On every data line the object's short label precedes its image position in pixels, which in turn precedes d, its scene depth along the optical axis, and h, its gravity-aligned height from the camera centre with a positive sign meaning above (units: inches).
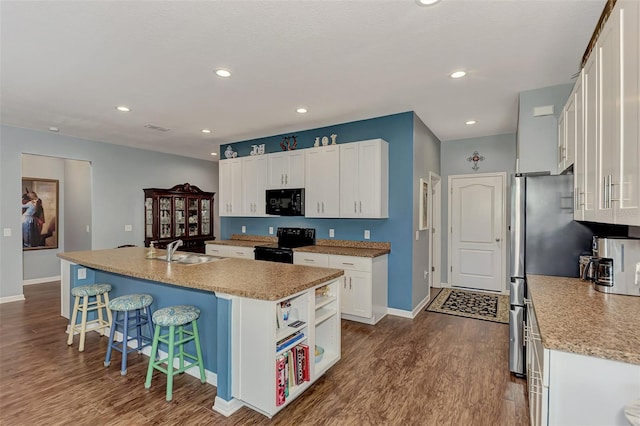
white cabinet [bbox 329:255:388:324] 156.6 -38.1
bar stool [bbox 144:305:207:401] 94.9 -39.5
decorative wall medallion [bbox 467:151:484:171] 216.8 +35.2
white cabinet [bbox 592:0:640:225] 51.2 +16.5
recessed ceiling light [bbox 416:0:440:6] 76.9 +50.2
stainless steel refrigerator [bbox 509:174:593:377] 99.0 -8.8
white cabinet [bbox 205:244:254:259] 203.5 -26.3
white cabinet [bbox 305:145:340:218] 176.9 +16.5
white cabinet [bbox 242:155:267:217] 210.1 +17.8
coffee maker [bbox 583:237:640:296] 77.9 -13.9
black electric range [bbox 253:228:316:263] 179.9 -20.4
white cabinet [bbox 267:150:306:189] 191.2 +25.6
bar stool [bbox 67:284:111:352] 127.9 -39.9
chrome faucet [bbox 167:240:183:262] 126.8 -15.7
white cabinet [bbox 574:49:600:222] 71.0 +16.2
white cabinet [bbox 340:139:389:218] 164.4 +16.6
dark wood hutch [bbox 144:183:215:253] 254.8 -4.1
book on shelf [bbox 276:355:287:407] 85.7 -45.6
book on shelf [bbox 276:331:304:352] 87.4 -36.6
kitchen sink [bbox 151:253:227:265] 125.0 -19.5
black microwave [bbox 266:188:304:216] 189.5 +5.6
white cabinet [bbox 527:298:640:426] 51.6 -29.9
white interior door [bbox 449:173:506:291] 212.2 -14.6
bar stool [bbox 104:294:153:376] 109.7 -40.6
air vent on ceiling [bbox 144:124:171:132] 191.8 +51.8
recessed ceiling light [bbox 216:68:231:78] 115.4 +50.8
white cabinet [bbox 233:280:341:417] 83.7 -37.1
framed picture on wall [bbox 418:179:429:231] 179.5 +3.1
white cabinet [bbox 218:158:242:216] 223.1 +17.3
